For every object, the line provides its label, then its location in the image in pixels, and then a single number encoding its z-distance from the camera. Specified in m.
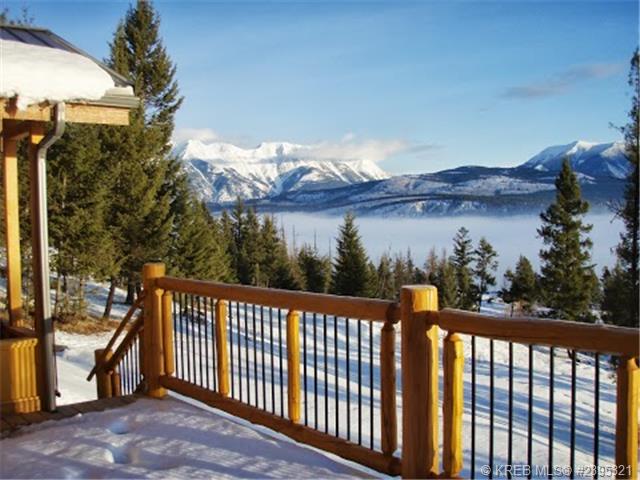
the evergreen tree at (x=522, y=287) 35.25
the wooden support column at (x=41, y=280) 4.81
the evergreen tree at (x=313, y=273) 40.81
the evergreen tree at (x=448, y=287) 39.69
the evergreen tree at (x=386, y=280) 54.84
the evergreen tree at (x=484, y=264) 46.88
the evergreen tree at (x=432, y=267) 49.17
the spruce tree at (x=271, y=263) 40.94
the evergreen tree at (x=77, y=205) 15.49
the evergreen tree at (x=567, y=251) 26.05
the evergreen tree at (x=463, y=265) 45.03
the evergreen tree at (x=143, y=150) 18.08
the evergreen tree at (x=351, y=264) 33.38
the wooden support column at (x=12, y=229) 5.25
